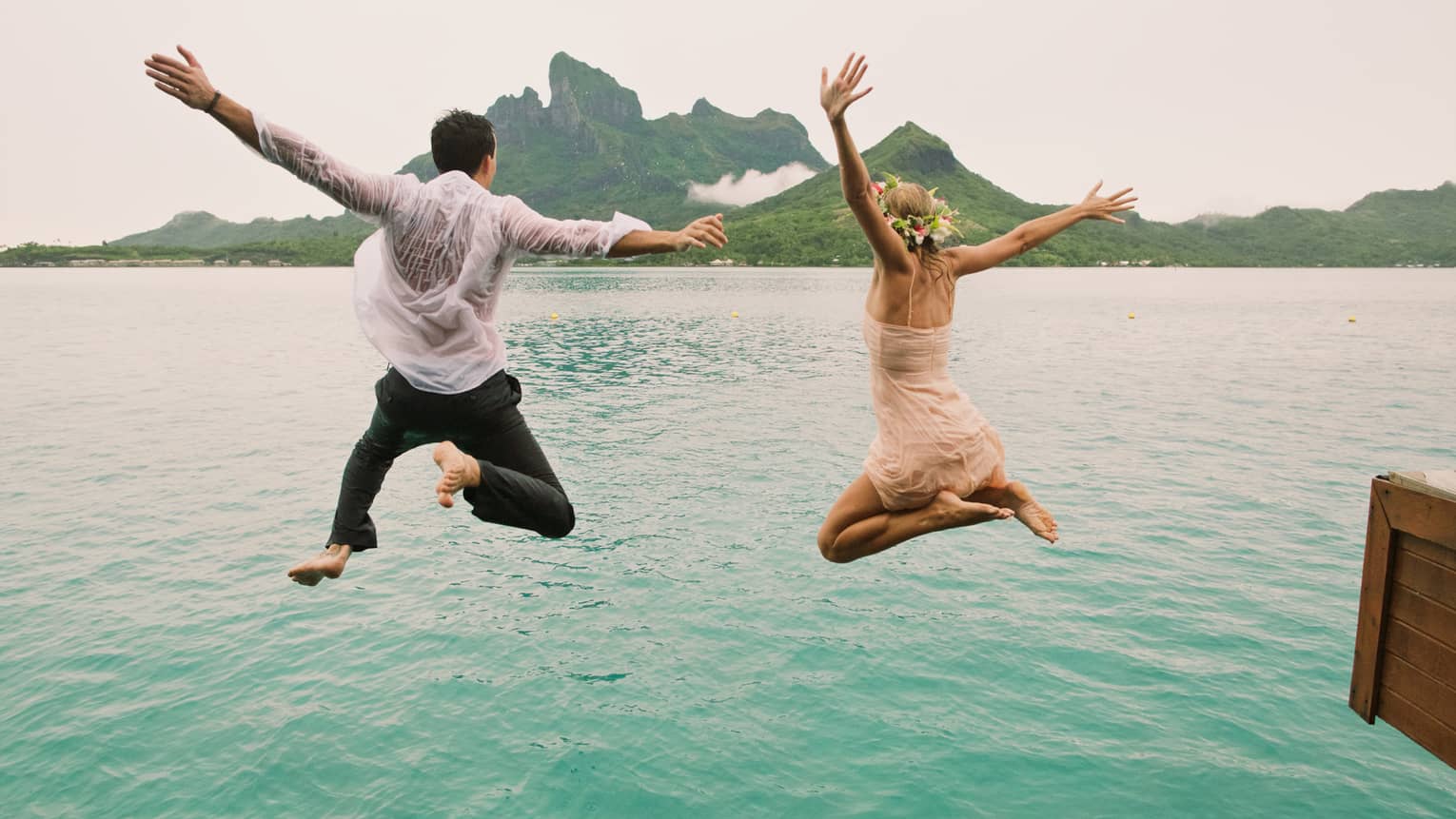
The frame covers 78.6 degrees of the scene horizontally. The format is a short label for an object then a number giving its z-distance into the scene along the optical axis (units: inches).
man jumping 190.7
